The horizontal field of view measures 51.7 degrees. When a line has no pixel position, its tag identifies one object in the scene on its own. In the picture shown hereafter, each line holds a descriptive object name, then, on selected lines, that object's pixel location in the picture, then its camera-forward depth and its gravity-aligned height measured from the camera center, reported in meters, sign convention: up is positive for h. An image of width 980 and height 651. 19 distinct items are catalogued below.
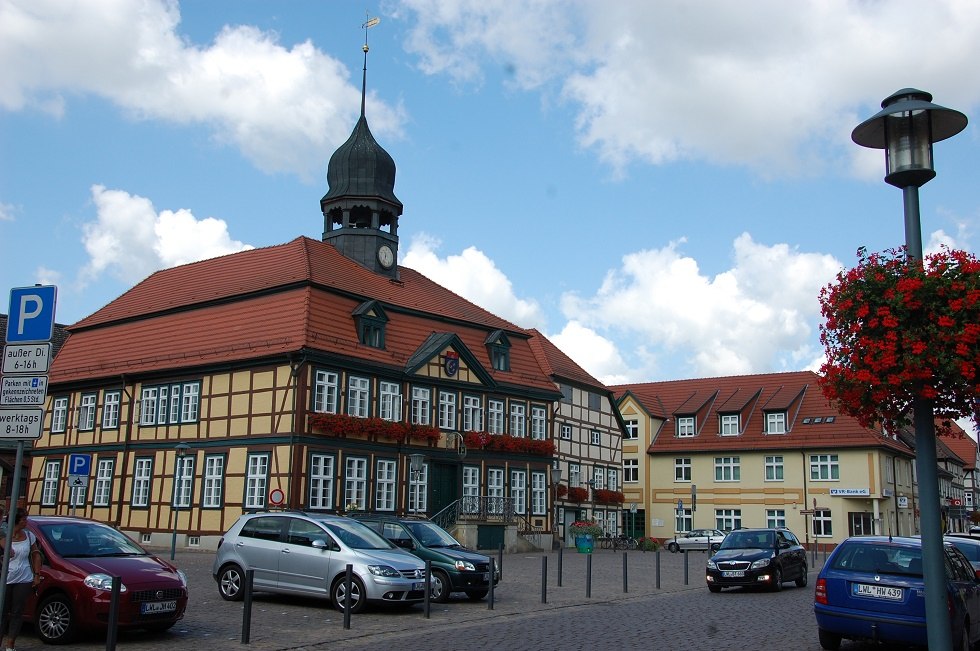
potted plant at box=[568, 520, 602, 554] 40.44 -0.83
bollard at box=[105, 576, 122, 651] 10.67 -1.19
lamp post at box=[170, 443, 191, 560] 36.47 +1.15
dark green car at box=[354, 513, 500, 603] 19.06 -0.84
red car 12.38 -1.00
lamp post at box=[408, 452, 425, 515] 37.32 +1.04
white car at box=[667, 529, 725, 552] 51.00 -1.13
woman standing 11.17 -0.84
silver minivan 16.64 -0.85
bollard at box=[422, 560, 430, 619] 16.45 -1.17
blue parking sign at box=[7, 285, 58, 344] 9.75 +1.81
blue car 12.12 -0.92
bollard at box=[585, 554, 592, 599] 20.77 -1.45
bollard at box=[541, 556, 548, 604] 19.35 -1.29
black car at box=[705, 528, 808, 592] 23.55 -1.01
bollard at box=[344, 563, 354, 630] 14.40 -1.16
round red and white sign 30.34 +0.36
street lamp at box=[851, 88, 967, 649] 8.68 +3.09
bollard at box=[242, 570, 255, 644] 12.91 -1.33
